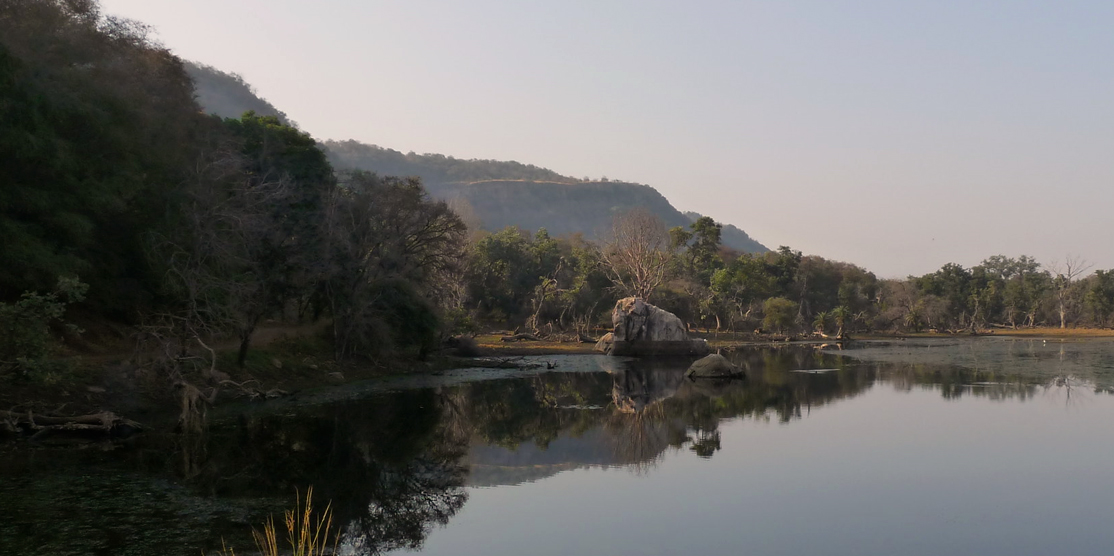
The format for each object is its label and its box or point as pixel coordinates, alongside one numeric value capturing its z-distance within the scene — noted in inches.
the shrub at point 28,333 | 905.5
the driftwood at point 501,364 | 2167.8
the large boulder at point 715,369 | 1891.0
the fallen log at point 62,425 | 922.7
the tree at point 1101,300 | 4633.4
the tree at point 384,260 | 1675.7
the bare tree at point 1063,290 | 4823.3
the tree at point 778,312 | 3897.6
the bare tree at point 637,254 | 3361.2
